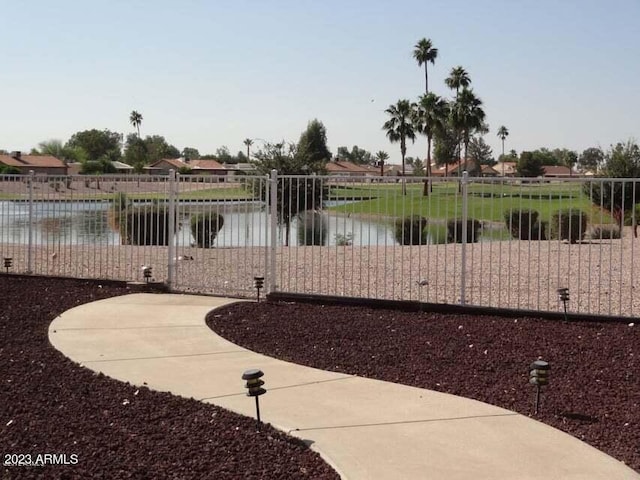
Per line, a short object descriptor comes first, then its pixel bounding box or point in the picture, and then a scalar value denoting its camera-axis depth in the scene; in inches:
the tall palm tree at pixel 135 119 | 5899.1
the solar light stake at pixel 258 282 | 408.5
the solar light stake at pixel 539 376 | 227.7
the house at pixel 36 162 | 4377.5
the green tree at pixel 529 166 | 4242.1
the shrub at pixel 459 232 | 849.7
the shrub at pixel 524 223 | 843.4
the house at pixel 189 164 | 4563.7
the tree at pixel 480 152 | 5492.1
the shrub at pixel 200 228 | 639.8
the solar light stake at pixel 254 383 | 206.4
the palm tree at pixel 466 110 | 2623.0
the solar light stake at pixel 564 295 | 356.8
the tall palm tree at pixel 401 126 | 2925.7
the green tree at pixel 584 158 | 5036.9
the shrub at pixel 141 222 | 737.0
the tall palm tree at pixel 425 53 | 2797.7
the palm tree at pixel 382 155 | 4589.6
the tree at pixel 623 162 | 964.6
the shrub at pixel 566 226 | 805.2
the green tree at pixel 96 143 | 6024.1
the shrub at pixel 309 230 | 964.0
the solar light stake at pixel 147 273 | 454.9
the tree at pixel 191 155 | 7311.5
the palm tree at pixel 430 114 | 2640.3
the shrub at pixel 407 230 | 789.8
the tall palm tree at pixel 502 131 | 6013.8
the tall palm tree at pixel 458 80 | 2674.7
